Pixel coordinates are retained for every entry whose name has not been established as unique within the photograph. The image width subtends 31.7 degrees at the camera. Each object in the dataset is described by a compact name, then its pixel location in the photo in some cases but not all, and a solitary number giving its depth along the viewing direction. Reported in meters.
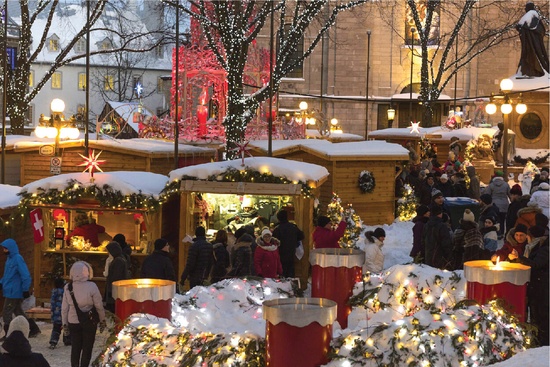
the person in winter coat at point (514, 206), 18.08
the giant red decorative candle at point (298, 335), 6.75
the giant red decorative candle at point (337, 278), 10.41
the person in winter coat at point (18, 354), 7.30
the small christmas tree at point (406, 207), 24.59
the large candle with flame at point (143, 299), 8.44
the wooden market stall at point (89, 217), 15.62
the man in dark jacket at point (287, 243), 15.78
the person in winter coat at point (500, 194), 20.50
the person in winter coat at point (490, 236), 14.36
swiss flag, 15.71
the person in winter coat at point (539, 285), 10.20
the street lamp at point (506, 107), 21.11
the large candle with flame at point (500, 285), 8.61
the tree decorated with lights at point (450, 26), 55.28
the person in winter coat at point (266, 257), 13.93
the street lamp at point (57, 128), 20.12
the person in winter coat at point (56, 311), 12.89
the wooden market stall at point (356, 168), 23.17
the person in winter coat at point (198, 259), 13.95
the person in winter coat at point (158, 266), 12.70
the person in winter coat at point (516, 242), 11.31
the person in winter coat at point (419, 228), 15.64
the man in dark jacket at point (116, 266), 12.97
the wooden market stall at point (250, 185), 16.25
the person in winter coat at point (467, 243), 13.36
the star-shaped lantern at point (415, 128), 34.72
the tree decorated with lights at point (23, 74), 30.23
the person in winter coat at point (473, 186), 24.02
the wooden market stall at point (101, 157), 21.95
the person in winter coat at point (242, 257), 13.87
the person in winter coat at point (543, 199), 16.69
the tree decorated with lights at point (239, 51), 23.23
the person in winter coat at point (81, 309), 10.79
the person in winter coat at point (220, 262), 14.24
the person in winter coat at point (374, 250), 14.60
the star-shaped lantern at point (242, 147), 17.41
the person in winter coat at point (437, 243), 14.42
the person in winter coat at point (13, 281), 13.16
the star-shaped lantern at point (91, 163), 16.02
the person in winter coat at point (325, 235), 15.31
